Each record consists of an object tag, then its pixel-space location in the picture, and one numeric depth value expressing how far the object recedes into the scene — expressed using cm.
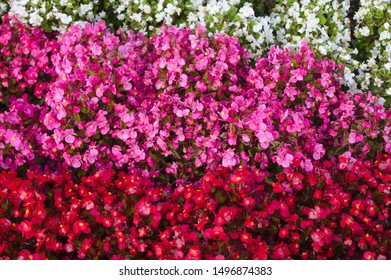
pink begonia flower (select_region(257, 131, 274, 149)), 285
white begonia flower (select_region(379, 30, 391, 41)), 368
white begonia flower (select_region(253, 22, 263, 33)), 356
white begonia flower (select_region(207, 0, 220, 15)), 358
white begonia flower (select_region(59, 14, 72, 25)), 360
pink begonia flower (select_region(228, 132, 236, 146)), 291
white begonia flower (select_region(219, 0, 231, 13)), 358
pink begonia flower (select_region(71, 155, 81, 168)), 295
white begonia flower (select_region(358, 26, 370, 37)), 380
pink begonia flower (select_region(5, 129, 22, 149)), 292
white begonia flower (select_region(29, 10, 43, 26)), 360
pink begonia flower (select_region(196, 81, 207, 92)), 305
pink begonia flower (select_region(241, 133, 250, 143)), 289
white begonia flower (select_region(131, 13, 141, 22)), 370
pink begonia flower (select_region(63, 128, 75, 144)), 289
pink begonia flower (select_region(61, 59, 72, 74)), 305
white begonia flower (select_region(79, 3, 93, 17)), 373
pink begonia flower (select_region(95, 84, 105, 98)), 294
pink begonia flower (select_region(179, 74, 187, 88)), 304
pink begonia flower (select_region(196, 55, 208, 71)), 306
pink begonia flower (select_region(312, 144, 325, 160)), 299
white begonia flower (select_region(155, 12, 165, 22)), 365
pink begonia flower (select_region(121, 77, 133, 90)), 303
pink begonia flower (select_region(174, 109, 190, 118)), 296
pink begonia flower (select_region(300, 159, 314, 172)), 287
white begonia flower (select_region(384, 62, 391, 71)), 356
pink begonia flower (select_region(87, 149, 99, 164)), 293
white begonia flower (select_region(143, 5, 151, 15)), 368
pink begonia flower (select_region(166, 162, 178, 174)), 300
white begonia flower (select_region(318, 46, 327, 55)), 352
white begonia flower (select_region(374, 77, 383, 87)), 357
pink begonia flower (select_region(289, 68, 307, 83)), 309
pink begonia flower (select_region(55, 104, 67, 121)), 290
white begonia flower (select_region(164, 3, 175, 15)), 365
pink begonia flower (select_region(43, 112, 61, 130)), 291
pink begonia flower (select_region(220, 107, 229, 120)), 291
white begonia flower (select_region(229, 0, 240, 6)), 370
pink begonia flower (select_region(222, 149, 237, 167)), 288
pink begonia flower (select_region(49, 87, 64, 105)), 292
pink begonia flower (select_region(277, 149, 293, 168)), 284
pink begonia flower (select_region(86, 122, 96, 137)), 291
